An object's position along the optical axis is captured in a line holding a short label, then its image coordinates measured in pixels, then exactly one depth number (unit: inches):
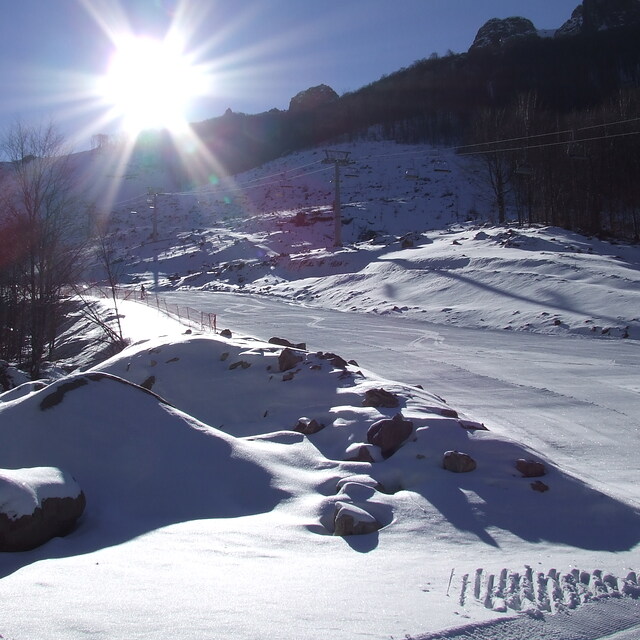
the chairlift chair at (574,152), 1128.4
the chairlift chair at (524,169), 1229.8
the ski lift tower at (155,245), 1988.4
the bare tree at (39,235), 792.9
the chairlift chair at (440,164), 2790.8
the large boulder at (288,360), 405.7
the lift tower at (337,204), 1550.9
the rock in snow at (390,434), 272.5
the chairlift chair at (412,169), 2685.5
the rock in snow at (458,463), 247.3
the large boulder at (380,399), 322.7
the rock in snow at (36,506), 176.7
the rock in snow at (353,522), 201.2
